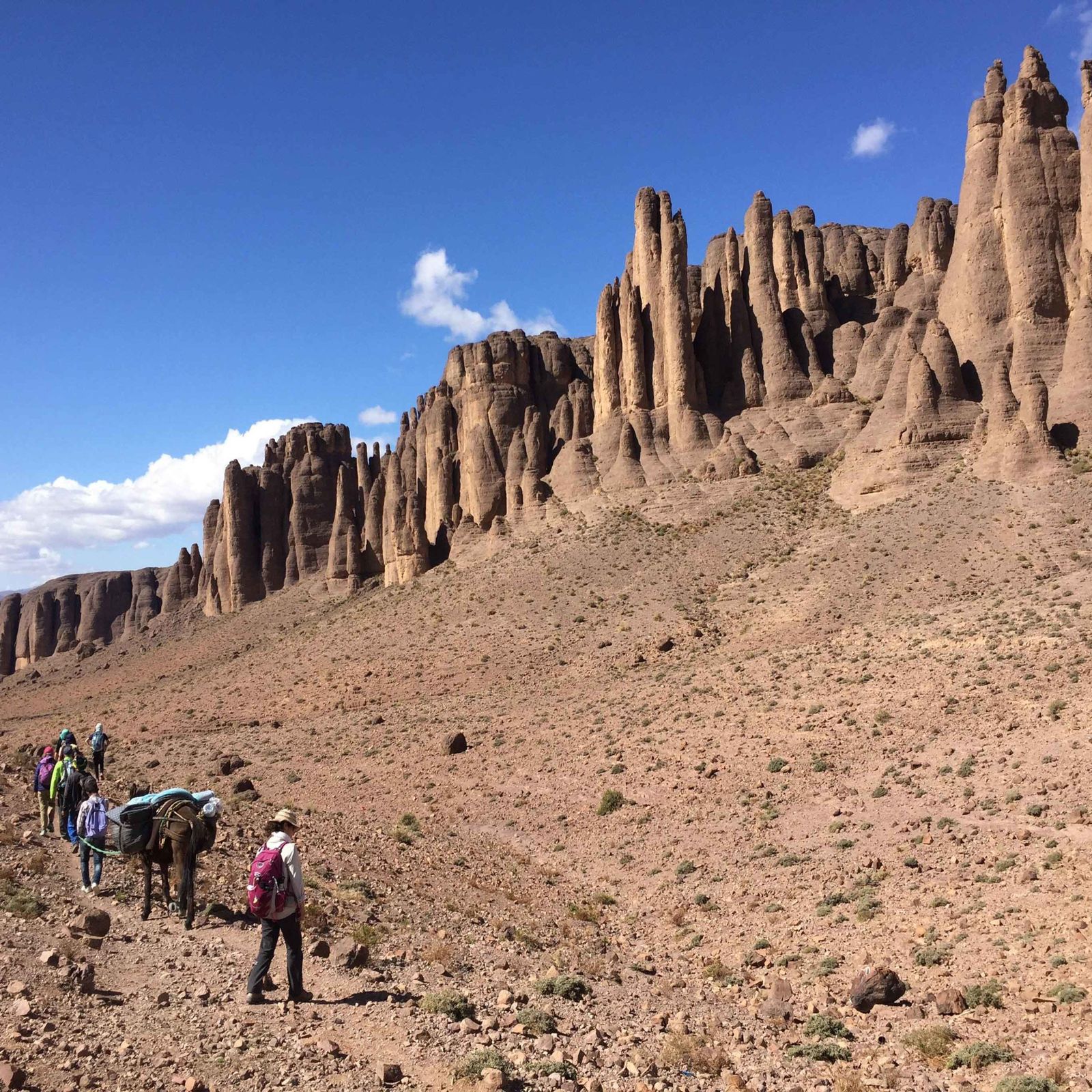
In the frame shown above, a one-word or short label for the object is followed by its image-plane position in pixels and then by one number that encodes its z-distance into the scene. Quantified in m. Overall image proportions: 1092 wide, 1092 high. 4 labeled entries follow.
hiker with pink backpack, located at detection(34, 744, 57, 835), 18.20
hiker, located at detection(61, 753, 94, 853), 16.77
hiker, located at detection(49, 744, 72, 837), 17.09
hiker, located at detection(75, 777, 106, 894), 14.02
